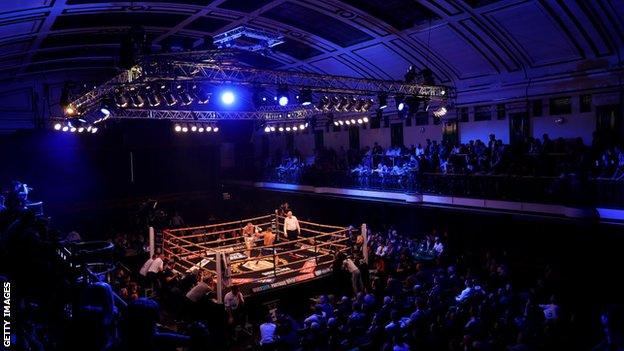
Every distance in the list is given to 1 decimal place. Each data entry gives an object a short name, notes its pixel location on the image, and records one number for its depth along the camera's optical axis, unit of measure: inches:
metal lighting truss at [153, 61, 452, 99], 381.4
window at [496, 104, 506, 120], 617.6
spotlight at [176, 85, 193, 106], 450.6
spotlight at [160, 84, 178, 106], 436.6
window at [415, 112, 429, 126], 729.1
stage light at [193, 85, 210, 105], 463.5
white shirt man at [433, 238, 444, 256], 573.9
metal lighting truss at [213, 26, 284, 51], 560.4
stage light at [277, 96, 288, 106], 454.8
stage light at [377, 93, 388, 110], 497.4
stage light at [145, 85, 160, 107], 451.2
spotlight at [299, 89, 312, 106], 452.1
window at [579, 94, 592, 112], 526.9
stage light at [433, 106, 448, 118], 587.1
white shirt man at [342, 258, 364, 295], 470.0
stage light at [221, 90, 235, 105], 475.2
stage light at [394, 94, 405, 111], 521.4
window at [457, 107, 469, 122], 663.8
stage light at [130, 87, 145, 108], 445.4
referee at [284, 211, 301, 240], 589.9
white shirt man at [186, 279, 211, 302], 397.4
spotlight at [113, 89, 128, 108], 420.8
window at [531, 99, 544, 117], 575.6
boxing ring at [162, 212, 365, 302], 425.7
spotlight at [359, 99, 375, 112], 539.5
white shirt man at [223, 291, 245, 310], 393.4
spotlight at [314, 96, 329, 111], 520.5
